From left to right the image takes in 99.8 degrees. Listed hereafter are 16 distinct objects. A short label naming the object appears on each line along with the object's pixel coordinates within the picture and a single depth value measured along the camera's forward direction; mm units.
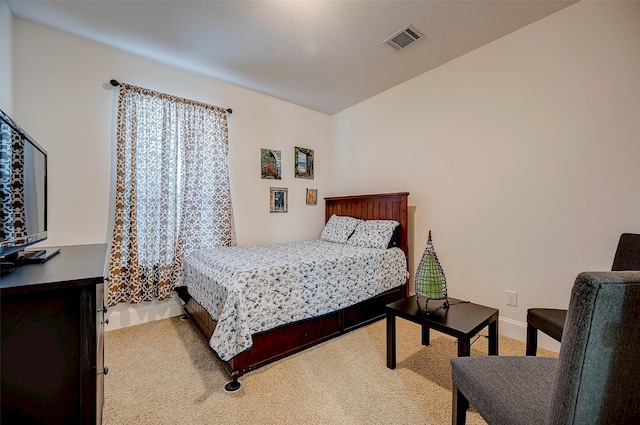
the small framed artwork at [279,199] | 3594
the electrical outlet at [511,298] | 2330
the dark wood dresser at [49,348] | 783
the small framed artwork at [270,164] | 3502
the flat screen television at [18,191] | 984
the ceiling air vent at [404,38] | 2267
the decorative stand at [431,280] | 1855
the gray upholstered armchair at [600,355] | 643
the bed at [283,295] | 1746
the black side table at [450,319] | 1515
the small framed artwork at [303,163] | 3828
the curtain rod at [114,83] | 2473
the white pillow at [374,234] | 2881
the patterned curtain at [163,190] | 2537
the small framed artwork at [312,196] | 3982
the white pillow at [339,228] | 3322
